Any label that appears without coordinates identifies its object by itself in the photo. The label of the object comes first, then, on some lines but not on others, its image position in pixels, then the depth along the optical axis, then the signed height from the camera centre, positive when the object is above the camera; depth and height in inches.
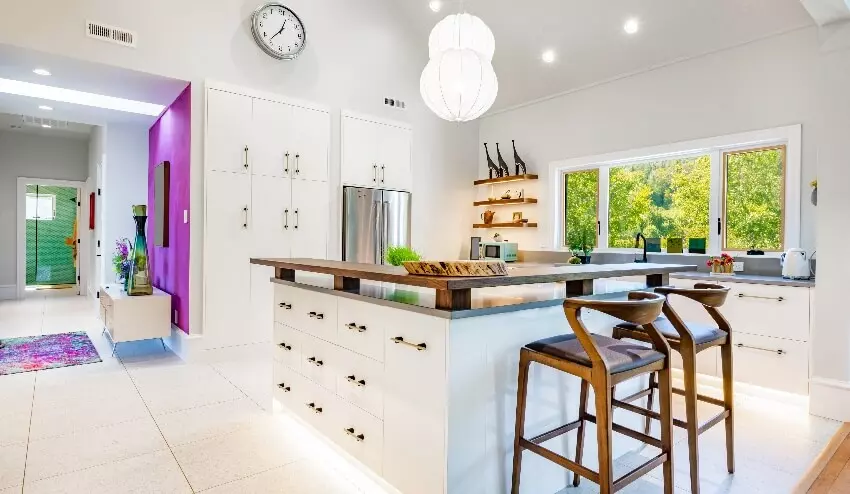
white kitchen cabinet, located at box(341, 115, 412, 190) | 202.2 +40.0
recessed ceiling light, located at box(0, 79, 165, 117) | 191.8 +60.6
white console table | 167.8 -27.4
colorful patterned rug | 158.2 -41.4
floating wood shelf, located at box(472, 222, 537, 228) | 227.7 +10.2
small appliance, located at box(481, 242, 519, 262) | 225.3 -2.6
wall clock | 174.9 +80.0
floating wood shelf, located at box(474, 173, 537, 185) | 224.2 +32.7
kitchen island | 66.1 -20.1
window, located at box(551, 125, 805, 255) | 153.7 +19.6
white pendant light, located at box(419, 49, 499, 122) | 121.6 +42.2
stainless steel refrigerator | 202.4 +9.4
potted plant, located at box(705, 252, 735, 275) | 156.1 -5.2
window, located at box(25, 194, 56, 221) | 398.3 +28.5
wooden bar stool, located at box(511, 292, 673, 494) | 60.7 -16.3
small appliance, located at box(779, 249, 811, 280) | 135.1 -4.6
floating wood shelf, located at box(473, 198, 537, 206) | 225.3 +21.7
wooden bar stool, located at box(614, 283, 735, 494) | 75.1 -16.8
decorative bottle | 177.0 -10.9
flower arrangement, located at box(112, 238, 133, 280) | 196.0 -8.3
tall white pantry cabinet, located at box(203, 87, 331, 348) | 168.2 +16.5
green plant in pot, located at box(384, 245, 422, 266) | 118.3 -2.7
